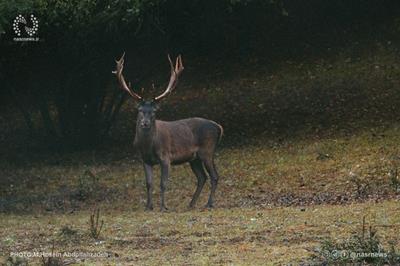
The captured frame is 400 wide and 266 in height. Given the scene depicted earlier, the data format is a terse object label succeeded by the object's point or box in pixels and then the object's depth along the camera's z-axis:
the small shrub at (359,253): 8.94
